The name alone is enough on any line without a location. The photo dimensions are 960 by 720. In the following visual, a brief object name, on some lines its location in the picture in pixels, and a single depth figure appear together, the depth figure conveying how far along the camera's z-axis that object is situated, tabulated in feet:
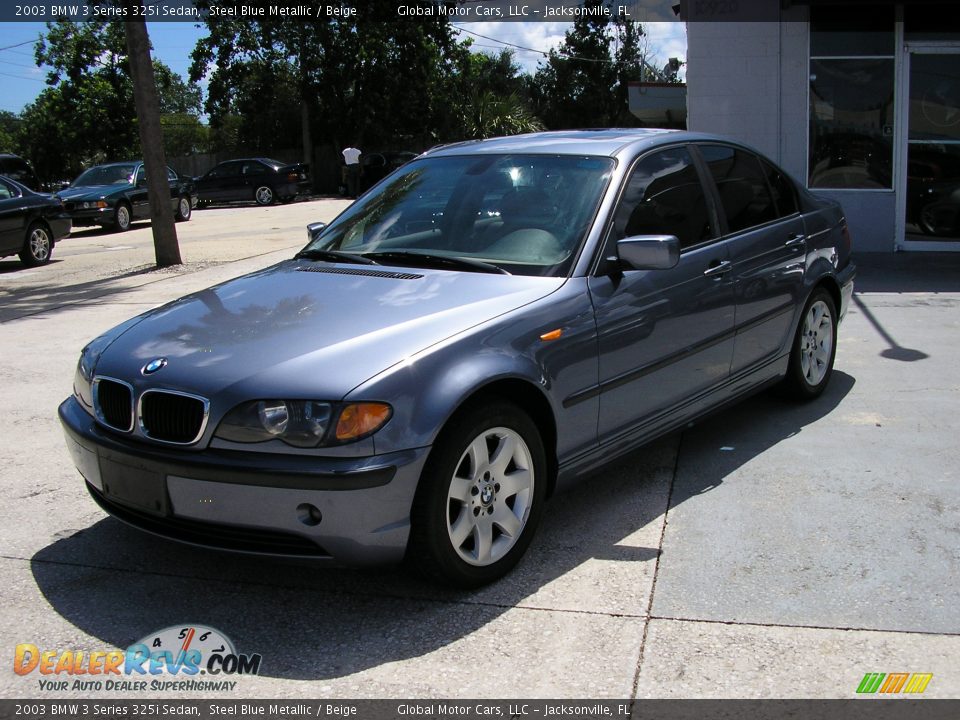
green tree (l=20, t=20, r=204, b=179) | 127.44
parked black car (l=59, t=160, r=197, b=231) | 66.80
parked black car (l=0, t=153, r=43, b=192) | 75.76
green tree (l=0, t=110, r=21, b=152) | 156.46
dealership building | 38.70
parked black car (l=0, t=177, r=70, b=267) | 46.73
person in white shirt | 87.92
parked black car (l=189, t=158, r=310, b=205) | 100.37
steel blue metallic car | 10.65
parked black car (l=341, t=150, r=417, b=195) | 100.58
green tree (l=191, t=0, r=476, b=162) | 120.67
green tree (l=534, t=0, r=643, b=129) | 211.82
